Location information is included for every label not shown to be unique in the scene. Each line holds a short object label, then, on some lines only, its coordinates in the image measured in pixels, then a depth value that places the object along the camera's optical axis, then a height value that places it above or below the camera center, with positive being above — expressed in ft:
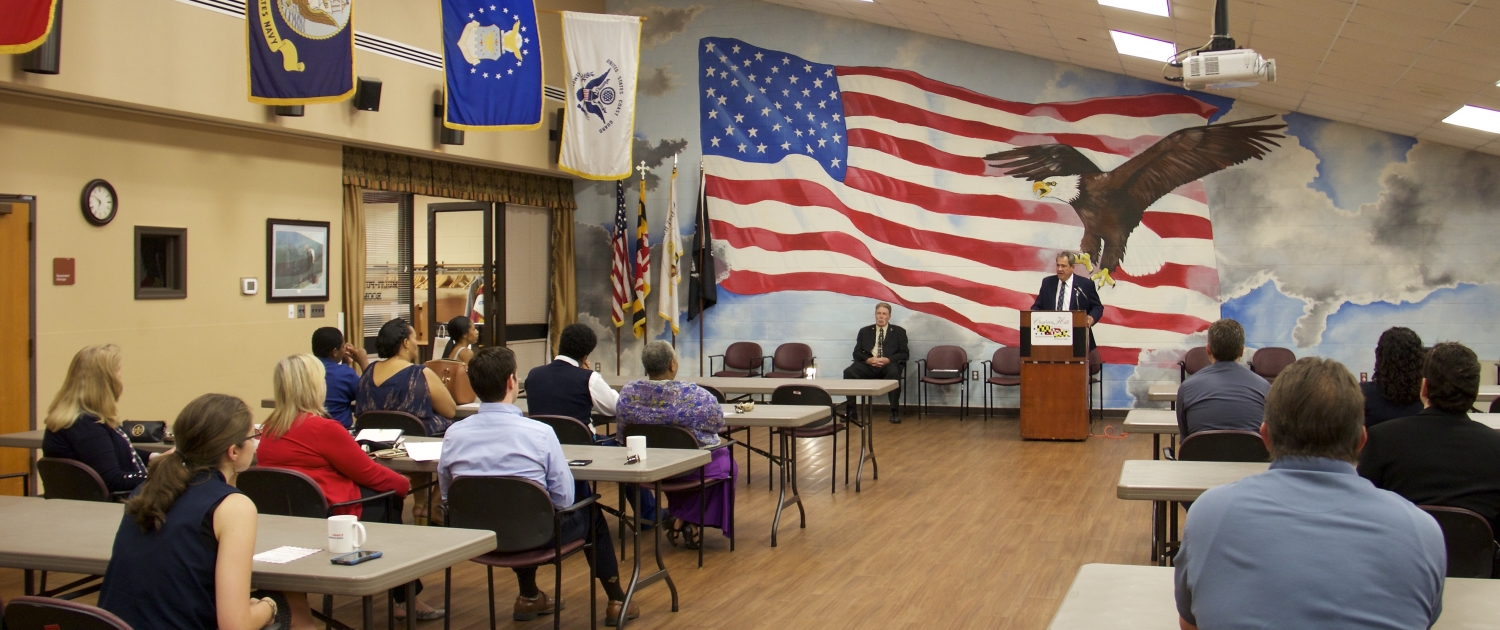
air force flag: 26.04 +5.69
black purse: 17.25 -2.15
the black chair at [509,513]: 12.51 -2.50
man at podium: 31.24 +0.15
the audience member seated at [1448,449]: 9.71 -1.33
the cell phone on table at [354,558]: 8.91 -2.15
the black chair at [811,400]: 22.31 -2.09
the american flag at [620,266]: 38.99 +1.19
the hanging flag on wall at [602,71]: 29.66 +6.25
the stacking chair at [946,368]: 35.86 -2.30
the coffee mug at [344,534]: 9.16 -2.00
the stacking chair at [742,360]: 38.45 -2.17
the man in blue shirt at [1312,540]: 5.50 -1.25
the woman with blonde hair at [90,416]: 13.93 -1.53
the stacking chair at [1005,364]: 35.78 -2.14
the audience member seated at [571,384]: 18.29 -1.44
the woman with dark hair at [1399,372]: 11.78 -0.78
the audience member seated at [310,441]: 13.25 -1.75
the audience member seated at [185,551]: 8.11 -1.91
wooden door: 21.85 -0.41
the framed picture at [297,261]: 28.17 +0.99
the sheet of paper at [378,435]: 15.34 -1.95
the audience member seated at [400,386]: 18.48 -1.51
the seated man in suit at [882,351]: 36.35 -1.74
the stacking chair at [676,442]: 16.70 -2.22
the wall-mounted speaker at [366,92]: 28.50 +5.43
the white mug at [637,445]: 14.30 -1.94
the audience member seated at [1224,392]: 15.08 -1.29
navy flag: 23.12 +5.14
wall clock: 23.34 +2.06
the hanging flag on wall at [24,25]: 18.25 +4.63
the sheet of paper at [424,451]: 14.53 -2.11
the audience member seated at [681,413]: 17.13 -1.80
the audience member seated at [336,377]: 18.71 -1.37
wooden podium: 30.12 -2.09
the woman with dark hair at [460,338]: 23.49 -0.87
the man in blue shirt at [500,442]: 12.77 -1.70
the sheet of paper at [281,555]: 9.15 -2.20
